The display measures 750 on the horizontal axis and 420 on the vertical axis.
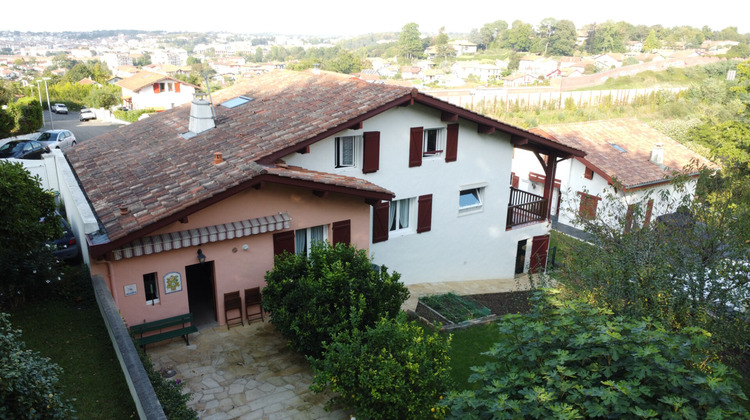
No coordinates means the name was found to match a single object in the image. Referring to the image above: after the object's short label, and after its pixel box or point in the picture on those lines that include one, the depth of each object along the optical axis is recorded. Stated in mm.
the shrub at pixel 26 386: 5539
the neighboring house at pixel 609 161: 27781
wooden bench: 10945
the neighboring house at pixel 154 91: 70562
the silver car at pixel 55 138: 29470
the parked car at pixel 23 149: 26656
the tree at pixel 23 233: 9203
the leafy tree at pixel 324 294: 10188
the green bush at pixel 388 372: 8289
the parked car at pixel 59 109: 66062
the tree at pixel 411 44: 190875
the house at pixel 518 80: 109938
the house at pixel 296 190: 11211
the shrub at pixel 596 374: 5883
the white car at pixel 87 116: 58062
